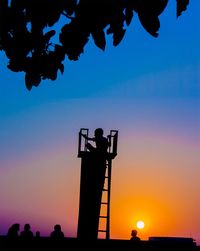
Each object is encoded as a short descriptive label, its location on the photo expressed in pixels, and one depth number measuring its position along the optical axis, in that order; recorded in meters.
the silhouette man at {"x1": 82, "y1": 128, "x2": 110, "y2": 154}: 14.43
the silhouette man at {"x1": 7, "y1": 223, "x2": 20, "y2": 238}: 12.09
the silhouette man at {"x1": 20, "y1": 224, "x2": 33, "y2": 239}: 12.74
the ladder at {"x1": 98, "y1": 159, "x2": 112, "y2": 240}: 15.41
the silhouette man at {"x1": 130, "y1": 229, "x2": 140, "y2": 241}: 13.15
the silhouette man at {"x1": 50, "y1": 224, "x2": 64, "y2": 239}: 12.66
